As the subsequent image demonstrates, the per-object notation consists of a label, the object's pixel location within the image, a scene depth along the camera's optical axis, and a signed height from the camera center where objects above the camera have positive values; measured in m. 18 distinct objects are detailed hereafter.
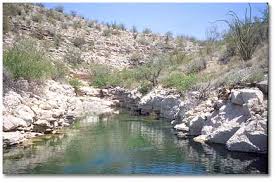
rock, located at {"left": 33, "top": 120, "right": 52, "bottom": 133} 6.99 -1.07
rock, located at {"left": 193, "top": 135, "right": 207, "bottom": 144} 6.85 -1.38
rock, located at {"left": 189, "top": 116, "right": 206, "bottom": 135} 7.40 -1.08
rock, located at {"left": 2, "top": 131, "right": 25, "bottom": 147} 5.97 -1.22
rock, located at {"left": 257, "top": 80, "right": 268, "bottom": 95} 5.96 +0.04
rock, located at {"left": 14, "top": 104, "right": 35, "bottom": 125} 6.67 -0.70
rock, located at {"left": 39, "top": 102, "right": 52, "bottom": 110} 7.77 -0.59
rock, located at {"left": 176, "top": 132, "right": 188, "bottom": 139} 7.39 -1.38
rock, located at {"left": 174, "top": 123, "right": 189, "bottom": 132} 7.81 -1.22
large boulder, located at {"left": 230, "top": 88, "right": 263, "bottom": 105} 6.11 -0.19
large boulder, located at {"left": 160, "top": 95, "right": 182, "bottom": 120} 9.53 -0.74
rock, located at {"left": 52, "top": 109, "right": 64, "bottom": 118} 7.77 -0.81
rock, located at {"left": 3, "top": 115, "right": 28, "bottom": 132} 6.13 -0.89
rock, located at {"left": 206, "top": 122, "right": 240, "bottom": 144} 6.43 -1.14
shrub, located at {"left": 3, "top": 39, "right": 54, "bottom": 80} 8.50 +0.86
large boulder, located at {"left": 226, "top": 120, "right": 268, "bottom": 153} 5.49 -1.12
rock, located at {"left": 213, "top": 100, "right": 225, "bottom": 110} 7.16 -0.46
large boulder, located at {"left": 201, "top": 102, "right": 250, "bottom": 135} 6.42 -0.75
